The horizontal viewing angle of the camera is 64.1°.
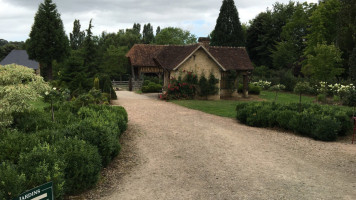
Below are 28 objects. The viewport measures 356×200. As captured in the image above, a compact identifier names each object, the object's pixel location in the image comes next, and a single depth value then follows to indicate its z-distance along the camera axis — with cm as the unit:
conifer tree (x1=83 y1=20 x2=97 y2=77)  4175
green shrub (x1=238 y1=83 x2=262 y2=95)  3316
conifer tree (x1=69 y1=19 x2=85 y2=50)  6115
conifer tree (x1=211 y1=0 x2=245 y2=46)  5397
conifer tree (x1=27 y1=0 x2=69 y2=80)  3419
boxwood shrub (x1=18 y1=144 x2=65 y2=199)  572
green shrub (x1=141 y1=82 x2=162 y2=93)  3359
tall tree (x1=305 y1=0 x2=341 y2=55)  3891
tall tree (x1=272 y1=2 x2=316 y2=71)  4559
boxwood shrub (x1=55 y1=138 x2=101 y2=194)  663
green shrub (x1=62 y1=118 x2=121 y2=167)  832
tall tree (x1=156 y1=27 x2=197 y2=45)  6166
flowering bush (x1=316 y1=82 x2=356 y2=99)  2417
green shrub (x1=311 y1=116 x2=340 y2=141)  1252
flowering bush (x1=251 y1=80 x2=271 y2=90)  3809
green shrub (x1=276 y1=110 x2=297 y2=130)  1399
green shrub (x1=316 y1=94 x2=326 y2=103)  2605
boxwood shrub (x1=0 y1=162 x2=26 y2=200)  520
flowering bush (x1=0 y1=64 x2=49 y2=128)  995
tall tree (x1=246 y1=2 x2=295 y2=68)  5244
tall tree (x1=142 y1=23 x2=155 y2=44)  7525
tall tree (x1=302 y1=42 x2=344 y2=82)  2477
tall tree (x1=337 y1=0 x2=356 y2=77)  3212
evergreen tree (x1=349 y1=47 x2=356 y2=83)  2923
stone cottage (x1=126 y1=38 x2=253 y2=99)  2645
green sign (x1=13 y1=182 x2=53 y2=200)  387
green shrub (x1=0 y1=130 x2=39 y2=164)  722
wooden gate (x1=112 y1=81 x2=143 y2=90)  3922
